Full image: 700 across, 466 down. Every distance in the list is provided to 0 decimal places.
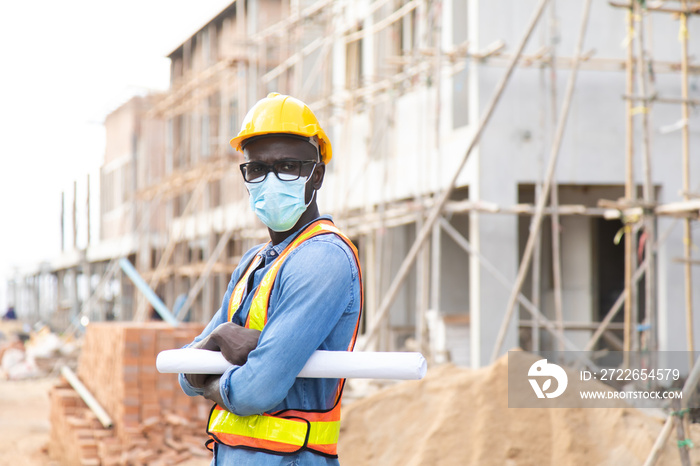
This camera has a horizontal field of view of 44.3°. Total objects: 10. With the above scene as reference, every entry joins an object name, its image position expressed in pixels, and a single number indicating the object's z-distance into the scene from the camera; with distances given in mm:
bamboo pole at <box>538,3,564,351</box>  10023
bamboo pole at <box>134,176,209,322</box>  19609
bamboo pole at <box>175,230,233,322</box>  17344
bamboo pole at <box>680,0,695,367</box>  7117
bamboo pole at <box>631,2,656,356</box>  7723
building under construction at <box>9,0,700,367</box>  10445
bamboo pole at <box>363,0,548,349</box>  8242
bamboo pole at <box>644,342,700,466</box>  4633
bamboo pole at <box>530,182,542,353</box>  10158
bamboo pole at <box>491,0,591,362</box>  8773
